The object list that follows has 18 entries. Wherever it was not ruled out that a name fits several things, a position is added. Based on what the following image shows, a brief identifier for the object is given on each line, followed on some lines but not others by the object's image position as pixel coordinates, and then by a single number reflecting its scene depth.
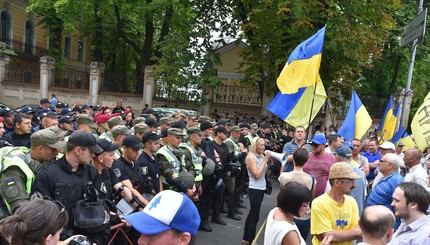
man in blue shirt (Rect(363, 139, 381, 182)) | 7.80
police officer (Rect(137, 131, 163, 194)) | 5.00
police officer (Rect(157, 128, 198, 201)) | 5.44
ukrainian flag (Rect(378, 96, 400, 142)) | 10.88
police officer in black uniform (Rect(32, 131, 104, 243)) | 3.38
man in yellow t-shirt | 3.55
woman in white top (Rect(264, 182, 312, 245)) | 2.95
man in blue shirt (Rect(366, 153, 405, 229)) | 4.54
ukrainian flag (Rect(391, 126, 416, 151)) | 9.95
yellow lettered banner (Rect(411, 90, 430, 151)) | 6.14
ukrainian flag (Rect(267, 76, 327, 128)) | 7.34
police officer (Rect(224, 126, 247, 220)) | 7.95
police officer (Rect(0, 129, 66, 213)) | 3.29
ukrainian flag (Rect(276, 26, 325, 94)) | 7.31
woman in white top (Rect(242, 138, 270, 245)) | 5.83
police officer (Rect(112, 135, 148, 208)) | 4.50
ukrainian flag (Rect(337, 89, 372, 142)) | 8.04
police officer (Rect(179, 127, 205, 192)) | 6.11
